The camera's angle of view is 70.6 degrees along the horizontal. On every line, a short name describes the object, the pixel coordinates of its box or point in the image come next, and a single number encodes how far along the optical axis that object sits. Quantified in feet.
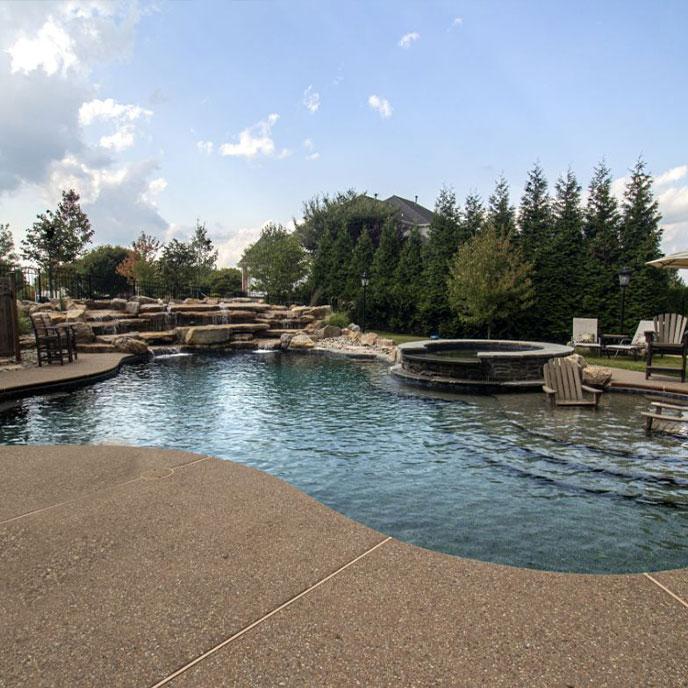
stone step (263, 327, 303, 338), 66.23
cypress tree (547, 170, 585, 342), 60.18
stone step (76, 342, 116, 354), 49.67
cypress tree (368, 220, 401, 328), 77.97
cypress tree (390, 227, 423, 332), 73.92
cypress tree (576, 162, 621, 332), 57.82
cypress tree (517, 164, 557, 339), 61.36
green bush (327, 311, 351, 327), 70.44
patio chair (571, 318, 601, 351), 48.21
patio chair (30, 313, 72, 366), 38.06
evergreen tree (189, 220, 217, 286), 111.45
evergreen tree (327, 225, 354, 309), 86.48
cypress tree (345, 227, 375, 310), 83.10
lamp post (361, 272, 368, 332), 70.03
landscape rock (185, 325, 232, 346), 58.85
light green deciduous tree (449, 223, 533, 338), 56.80
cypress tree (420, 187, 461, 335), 70.18
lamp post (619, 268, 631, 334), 46.57
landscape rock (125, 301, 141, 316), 65.51
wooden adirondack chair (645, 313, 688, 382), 32.42
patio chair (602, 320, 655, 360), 42.34
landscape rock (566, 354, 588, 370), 27.17
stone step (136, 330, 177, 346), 56.90
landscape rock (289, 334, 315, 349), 57.72
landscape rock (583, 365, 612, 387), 30.50
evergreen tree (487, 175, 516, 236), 65.41
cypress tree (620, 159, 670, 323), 54.65
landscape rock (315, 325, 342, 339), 65.57
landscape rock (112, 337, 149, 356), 49.80
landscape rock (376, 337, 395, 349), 56.02
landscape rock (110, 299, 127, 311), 69.01
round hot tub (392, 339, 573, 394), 32.07
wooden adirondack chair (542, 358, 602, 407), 26.81
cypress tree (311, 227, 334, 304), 89.25
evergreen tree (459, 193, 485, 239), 69.21
